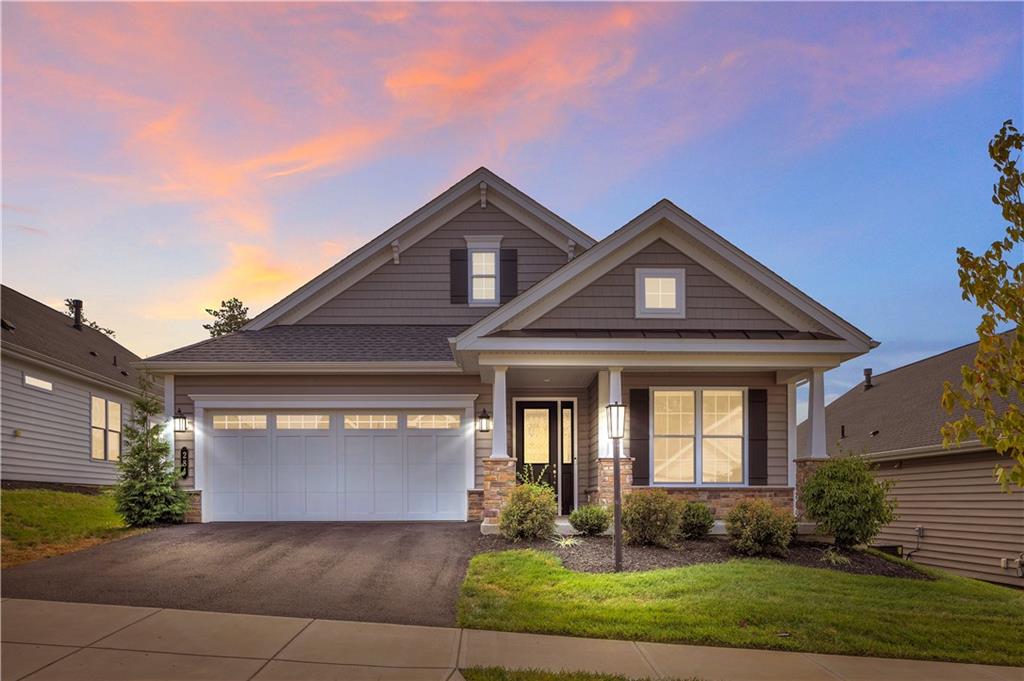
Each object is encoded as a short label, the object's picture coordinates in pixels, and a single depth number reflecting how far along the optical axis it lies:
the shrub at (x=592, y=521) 12.04
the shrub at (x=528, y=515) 11.37
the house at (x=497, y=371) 12.73
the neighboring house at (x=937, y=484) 14.59
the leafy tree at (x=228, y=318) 33.66
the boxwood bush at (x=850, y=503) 11.64
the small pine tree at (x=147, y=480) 13.55
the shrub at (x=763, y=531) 11.04
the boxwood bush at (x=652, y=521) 11.26
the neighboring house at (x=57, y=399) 17.73
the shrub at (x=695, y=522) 12.17
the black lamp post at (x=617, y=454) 9.81
